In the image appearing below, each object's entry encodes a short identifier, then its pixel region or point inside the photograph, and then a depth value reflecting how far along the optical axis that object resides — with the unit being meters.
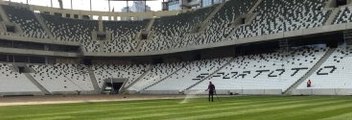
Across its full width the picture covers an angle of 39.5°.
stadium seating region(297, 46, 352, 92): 42.56
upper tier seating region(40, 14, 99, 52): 77.00
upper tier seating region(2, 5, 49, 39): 72.56
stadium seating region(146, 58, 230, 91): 60.79
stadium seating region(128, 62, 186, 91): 67.81
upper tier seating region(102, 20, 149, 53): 78.44
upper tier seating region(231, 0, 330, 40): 54.19
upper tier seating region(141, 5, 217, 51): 73.06
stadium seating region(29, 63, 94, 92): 66.38
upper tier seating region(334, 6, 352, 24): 49.84
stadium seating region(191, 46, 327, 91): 49.31
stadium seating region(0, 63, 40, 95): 60.53
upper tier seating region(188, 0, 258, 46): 65.44
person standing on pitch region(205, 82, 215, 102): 30.71
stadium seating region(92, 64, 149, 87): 73.09
